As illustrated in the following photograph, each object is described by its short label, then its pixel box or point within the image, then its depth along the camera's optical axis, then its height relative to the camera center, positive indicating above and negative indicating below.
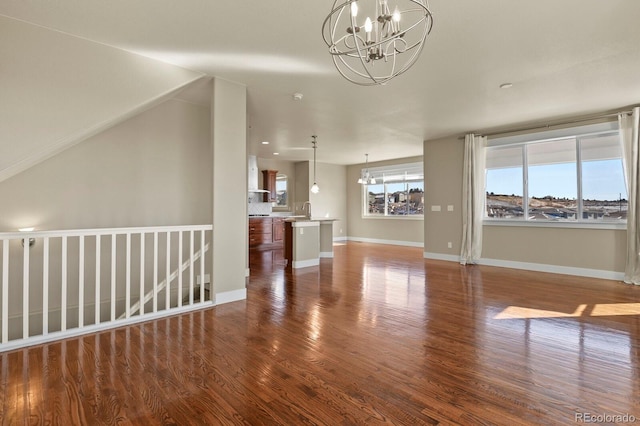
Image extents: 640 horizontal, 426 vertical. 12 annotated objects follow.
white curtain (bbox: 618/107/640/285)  4.68 +0.45
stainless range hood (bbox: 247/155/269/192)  8.45 +1.12
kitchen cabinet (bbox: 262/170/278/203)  9.59 +0.95
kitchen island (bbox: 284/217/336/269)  6.13 -0.54
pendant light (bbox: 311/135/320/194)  6.96 +1.70
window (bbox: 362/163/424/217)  9.38 +0.74
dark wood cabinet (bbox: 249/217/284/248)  8.62 -0.47
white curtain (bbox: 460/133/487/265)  6.35 +0.39
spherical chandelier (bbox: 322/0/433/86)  1.68 +1.62
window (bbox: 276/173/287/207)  10.30 +0.82
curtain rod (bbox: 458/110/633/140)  4.99 +1.61
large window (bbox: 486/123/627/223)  5.12 +0.69
